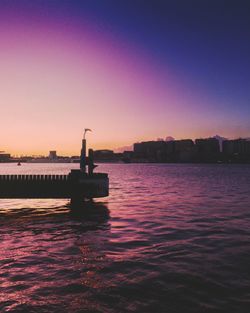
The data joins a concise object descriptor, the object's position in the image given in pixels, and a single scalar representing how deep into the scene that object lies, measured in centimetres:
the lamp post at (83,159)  3134
